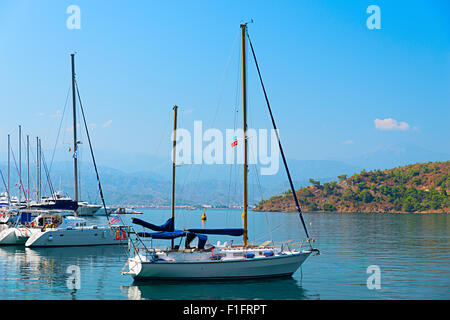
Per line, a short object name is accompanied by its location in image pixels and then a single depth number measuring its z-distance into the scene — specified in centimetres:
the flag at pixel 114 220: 4469
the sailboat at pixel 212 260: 2975
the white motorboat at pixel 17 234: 5125
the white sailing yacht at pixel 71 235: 4925
